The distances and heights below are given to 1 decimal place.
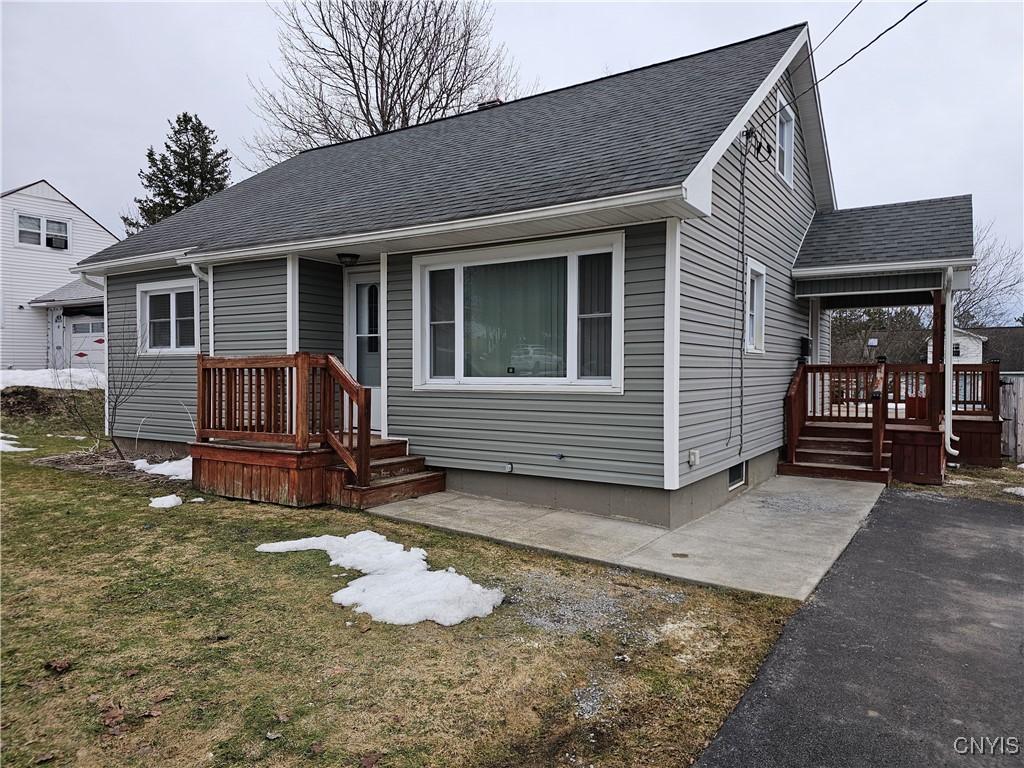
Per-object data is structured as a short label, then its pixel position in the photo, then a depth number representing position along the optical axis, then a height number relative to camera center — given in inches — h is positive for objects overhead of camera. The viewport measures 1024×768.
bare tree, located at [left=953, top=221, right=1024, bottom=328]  1048.2 +156.2
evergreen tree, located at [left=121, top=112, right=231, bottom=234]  968.9 +309.6
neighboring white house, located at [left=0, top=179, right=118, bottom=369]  810.2 +101.5
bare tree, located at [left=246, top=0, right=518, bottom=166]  752.3 +372.7
